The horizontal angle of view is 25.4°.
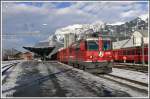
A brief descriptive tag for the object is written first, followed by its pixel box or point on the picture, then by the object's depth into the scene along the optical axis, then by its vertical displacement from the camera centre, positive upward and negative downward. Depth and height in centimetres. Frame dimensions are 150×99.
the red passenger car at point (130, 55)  4695 -109
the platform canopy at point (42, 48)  8827 -6
